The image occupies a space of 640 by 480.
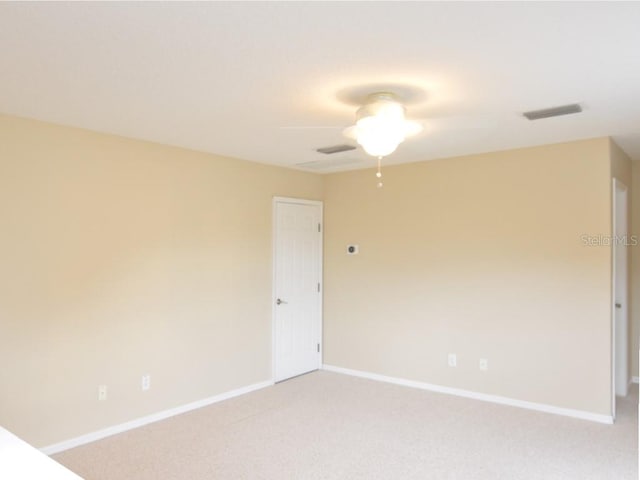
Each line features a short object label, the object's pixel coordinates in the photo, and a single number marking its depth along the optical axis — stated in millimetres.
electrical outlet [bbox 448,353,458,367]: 4680
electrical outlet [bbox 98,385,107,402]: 3626
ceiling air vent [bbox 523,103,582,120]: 3010
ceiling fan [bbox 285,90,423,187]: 2641
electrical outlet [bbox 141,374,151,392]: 3922
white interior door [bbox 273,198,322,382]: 5180
